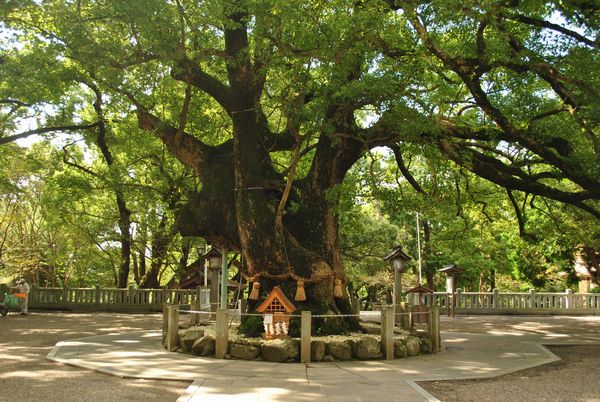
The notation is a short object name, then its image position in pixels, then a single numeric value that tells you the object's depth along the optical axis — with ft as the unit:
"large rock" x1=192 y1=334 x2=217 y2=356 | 33.27
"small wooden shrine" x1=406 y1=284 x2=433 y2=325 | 50.98
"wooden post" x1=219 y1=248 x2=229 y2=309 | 47.84
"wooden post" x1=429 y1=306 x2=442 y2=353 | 37.65
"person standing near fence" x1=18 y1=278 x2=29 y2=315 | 67.10
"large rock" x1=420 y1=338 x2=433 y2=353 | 36.96
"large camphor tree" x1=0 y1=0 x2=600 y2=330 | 34.55
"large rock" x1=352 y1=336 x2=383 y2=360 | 33.27
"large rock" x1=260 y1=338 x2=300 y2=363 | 31.78
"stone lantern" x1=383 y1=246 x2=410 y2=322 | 52.47
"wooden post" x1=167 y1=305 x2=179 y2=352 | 35.67
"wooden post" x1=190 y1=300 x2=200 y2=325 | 47.58
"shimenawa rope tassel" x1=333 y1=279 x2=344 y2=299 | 41.06
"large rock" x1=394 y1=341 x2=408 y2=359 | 34.53
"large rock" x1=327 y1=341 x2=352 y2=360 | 32.89
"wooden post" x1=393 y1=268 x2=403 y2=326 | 52.34
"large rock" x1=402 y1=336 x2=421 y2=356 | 35.45
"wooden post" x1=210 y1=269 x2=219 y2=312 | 56.95
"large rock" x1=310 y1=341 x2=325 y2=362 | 32.35
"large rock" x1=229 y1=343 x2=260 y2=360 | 32.35
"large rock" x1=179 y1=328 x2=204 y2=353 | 34.37
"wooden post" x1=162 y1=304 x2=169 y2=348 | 37.81
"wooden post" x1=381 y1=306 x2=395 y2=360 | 33.55
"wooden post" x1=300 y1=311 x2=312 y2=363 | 31.68
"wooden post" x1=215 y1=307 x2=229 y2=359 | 32.37
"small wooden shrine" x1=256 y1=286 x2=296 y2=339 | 34.19
